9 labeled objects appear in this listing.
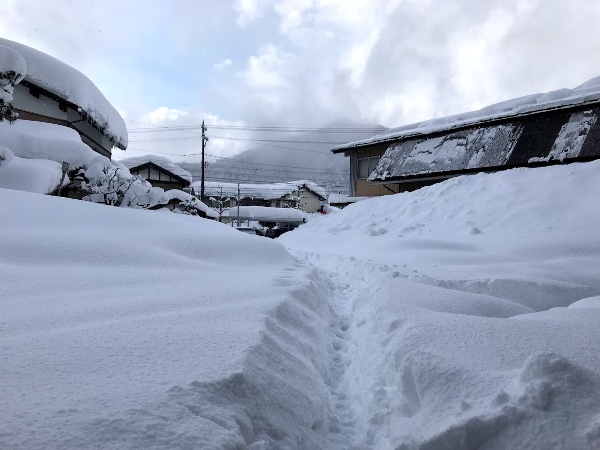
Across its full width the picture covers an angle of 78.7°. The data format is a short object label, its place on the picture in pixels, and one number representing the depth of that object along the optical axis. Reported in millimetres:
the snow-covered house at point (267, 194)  43312
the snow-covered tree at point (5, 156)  7363
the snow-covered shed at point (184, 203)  20484
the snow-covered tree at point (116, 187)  11734
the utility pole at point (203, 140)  26366
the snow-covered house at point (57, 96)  12445
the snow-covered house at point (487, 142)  11188
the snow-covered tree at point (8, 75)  6914
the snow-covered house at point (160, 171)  26812
